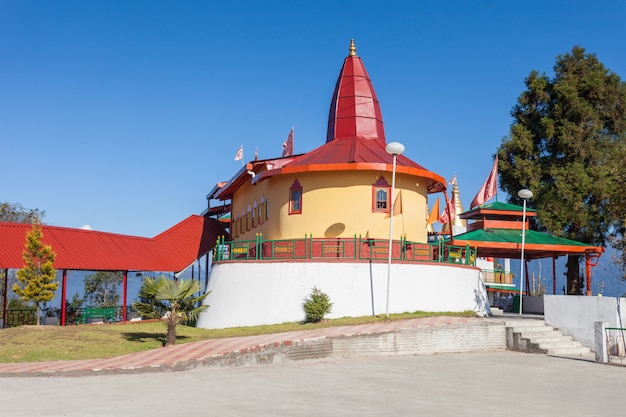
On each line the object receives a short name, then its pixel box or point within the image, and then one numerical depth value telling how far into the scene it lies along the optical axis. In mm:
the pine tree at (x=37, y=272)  22244
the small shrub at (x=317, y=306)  21531
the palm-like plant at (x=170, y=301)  18766
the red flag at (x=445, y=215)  27953
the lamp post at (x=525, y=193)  24797
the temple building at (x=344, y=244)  22500
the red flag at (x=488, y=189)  31719
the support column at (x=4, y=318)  24859
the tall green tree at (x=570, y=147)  33469
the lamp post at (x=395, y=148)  19969
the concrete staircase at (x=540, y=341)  19638
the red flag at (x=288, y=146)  33562
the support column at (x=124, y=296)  27009
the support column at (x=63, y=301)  24359
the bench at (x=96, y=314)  28188
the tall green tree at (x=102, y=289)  52250
